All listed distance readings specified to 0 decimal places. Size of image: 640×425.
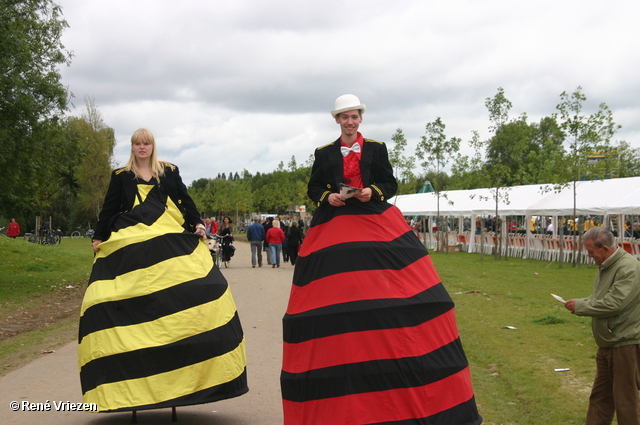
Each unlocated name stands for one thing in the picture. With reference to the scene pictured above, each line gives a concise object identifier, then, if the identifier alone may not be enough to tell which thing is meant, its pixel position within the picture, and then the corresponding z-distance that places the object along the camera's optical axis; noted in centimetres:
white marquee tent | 2441
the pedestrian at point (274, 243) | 2728
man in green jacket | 525
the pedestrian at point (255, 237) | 2705
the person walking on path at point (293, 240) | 2689
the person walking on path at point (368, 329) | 453
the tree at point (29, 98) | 1689
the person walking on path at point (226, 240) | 2677
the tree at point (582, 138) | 2575
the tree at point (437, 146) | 3866
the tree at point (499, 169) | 3066
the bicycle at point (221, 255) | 2528
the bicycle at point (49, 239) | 4806
